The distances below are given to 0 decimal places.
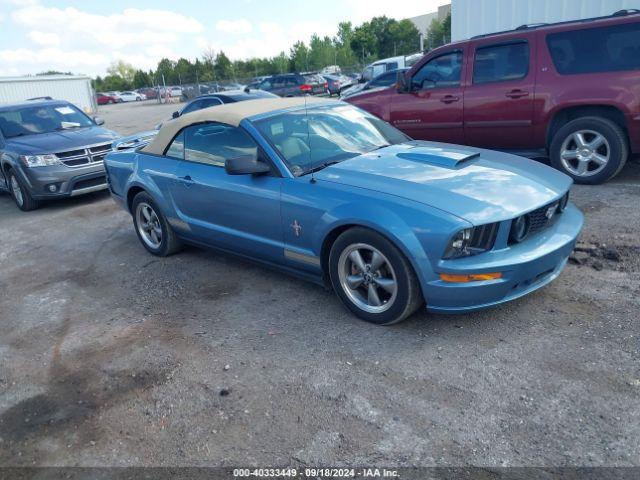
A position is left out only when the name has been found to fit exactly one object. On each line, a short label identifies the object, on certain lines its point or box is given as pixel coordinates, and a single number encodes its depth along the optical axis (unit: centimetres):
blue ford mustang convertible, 338
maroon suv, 627
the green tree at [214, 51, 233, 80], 5977
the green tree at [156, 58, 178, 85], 6188
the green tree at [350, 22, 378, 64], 6038
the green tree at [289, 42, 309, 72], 5832
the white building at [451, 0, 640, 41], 1012
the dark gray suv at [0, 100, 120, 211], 832
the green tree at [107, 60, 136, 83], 9929
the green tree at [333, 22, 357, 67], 6322
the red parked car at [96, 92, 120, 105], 6081
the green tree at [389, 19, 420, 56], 6038
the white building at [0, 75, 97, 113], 2327
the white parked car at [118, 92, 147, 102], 6081
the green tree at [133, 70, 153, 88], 7132
